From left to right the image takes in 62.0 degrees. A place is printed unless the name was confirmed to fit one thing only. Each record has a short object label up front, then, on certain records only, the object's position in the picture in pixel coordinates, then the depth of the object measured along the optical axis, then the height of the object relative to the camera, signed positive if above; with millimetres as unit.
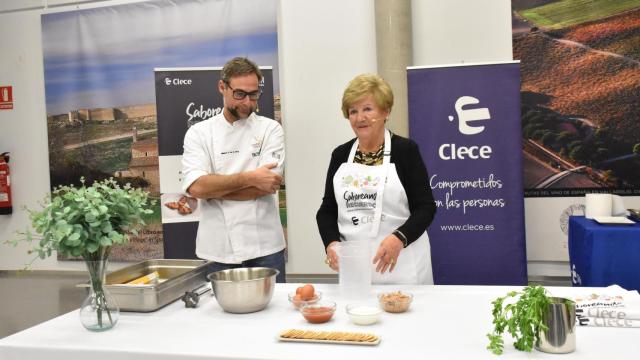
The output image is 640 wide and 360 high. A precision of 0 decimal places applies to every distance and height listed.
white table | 1403 -495
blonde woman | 2277 -114
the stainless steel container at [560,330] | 1358 -442
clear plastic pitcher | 1895 -375
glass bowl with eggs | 1818 -453
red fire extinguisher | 5734 -79
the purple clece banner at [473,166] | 3627 -38
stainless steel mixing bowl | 1775 -417
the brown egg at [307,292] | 1843 -438
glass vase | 1676 -417
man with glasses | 2637 -34
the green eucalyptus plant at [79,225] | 1596 -148
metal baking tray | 1862 -409
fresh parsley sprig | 1351 -417
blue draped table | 3123 -596
